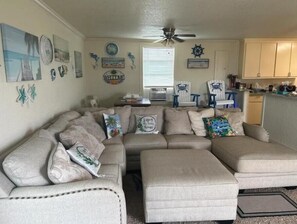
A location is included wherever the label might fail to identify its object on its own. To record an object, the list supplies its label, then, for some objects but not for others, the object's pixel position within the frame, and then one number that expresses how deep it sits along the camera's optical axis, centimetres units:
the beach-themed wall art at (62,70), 344
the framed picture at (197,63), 590
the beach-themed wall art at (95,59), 559
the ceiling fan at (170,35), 415
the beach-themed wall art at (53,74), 307
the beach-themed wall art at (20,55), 192
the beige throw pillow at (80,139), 202
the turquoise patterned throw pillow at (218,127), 309
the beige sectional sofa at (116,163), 142
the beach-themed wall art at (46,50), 273
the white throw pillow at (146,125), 324
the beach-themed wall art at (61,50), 327
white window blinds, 586
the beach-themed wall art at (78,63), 452
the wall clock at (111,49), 561
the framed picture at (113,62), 566
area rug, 211
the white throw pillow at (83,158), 176
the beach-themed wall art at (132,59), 574
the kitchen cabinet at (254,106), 545
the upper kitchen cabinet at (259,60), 559
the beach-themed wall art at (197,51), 584
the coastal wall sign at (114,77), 573
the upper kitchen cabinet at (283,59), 564
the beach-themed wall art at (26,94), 214
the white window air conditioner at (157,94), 580
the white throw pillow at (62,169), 149
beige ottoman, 181
